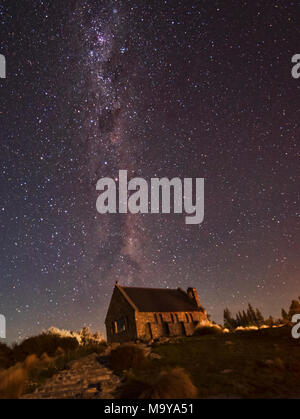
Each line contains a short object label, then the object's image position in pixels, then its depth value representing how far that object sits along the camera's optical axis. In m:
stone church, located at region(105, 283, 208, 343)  29.34
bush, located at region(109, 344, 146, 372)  9.98
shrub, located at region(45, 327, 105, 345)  20.36
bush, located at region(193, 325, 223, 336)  22.17
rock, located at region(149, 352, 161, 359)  11.09
